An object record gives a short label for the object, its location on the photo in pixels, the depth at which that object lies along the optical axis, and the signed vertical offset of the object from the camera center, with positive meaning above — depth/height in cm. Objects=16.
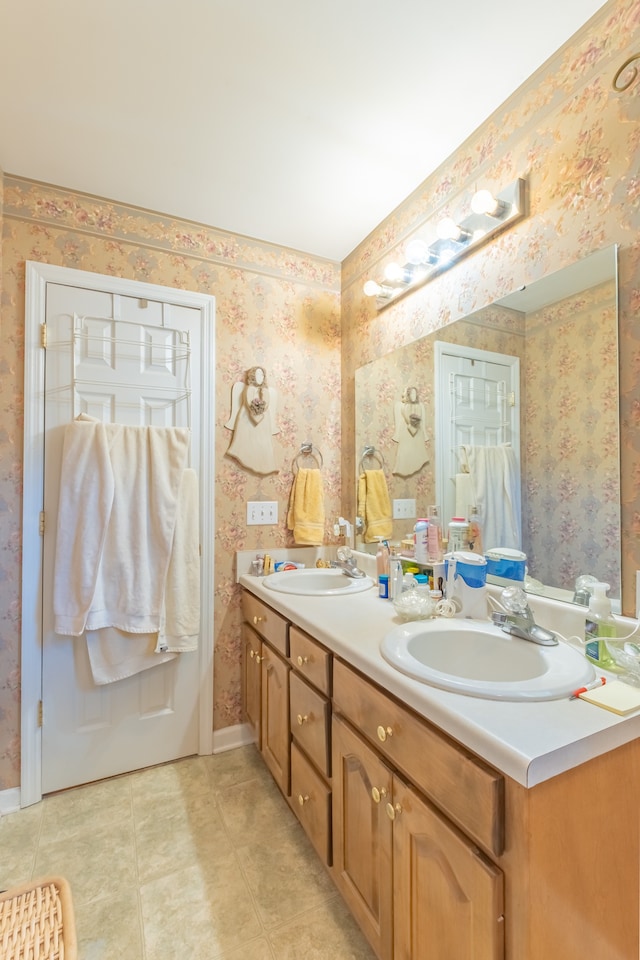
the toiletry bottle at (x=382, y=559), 167 -28
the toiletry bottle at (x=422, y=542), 154 -20
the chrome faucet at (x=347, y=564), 185 -35
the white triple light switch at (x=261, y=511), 203 -11
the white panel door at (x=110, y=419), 168 +27
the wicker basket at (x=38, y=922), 78 -86
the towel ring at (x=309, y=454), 214 +18
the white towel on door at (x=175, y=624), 173 -58
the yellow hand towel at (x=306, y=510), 207 -11
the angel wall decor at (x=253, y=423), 200 +31
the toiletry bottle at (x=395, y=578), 148 -32
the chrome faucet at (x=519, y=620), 101 -34
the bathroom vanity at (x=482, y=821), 64 -59
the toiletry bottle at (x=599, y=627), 94 -32
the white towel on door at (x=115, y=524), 163 -14
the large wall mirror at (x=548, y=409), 107 +24
